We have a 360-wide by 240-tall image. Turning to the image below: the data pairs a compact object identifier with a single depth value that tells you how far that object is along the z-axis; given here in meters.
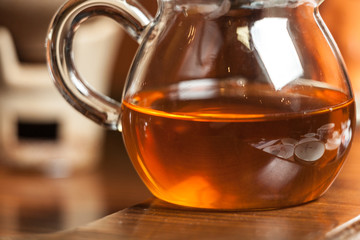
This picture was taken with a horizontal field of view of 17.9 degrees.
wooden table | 0.39
